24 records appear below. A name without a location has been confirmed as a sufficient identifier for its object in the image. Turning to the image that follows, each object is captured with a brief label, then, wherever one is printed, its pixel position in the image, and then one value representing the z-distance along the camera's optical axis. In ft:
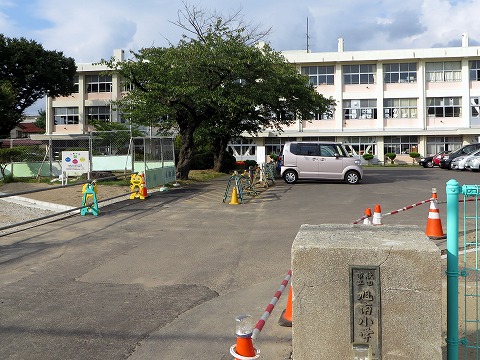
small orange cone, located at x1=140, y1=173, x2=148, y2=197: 57.72
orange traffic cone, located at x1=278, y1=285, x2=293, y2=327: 18.06
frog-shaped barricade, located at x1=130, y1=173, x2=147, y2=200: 57.72
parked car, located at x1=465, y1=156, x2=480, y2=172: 114.32
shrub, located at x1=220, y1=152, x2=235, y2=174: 115.44
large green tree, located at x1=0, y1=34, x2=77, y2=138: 154.10
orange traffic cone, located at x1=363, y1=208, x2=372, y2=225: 28.48
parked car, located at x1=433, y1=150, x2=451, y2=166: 139.91
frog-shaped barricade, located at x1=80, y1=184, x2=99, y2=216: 45.19
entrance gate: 12.80
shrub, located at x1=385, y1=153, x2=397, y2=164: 175.87
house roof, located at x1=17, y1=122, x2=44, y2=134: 261.28
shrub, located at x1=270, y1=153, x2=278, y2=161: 165.22
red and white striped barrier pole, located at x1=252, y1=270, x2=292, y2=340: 10.69
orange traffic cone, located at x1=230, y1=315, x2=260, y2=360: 9.91
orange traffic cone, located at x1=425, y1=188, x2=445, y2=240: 32.65
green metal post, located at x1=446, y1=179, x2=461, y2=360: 12.77
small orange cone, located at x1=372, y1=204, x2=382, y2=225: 30.12
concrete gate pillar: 11.83
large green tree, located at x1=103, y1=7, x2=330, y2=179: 69.97
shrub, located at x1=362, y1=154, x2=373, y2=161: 175.63
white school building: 173.27
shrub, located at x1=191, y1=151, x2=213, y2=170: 116.78
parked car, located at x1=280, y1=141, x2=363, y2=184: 77.25
